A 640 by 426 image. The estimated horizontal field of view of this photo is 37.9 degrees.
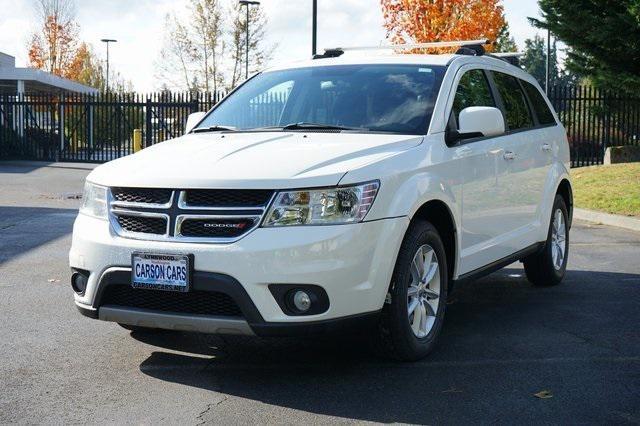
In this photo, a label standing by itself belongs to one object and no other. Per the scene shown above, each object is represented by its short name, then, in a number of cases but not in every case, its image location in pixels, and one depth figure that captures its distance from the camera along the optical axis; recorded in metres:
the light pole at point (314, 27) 24.53
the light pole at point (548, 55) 46.45
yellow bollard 27.66
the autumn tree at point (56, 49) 55.28
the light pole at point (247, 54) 44.74
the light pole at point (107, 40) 68.32
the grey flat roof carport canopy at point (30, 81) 37.84
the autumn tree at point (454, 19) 34.75
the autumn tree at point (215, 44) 46.41
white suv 4.80
